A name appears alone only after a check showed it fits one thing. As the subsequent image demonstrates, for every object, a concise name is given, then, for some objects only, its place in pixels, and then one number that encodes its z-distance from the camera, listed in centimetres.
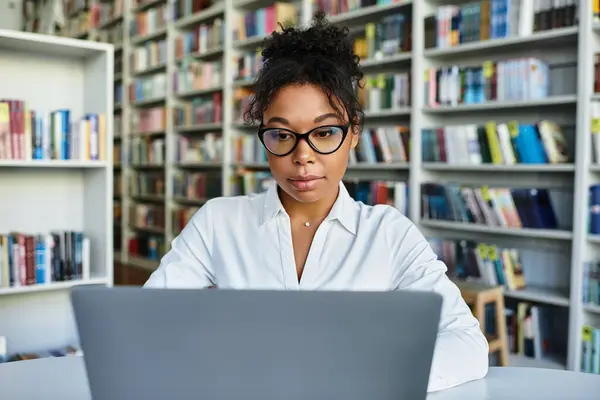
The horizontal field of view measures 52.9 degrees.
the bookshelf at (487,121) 300
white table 79
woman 104
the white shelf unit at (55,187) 271
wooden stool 282
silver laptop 48
